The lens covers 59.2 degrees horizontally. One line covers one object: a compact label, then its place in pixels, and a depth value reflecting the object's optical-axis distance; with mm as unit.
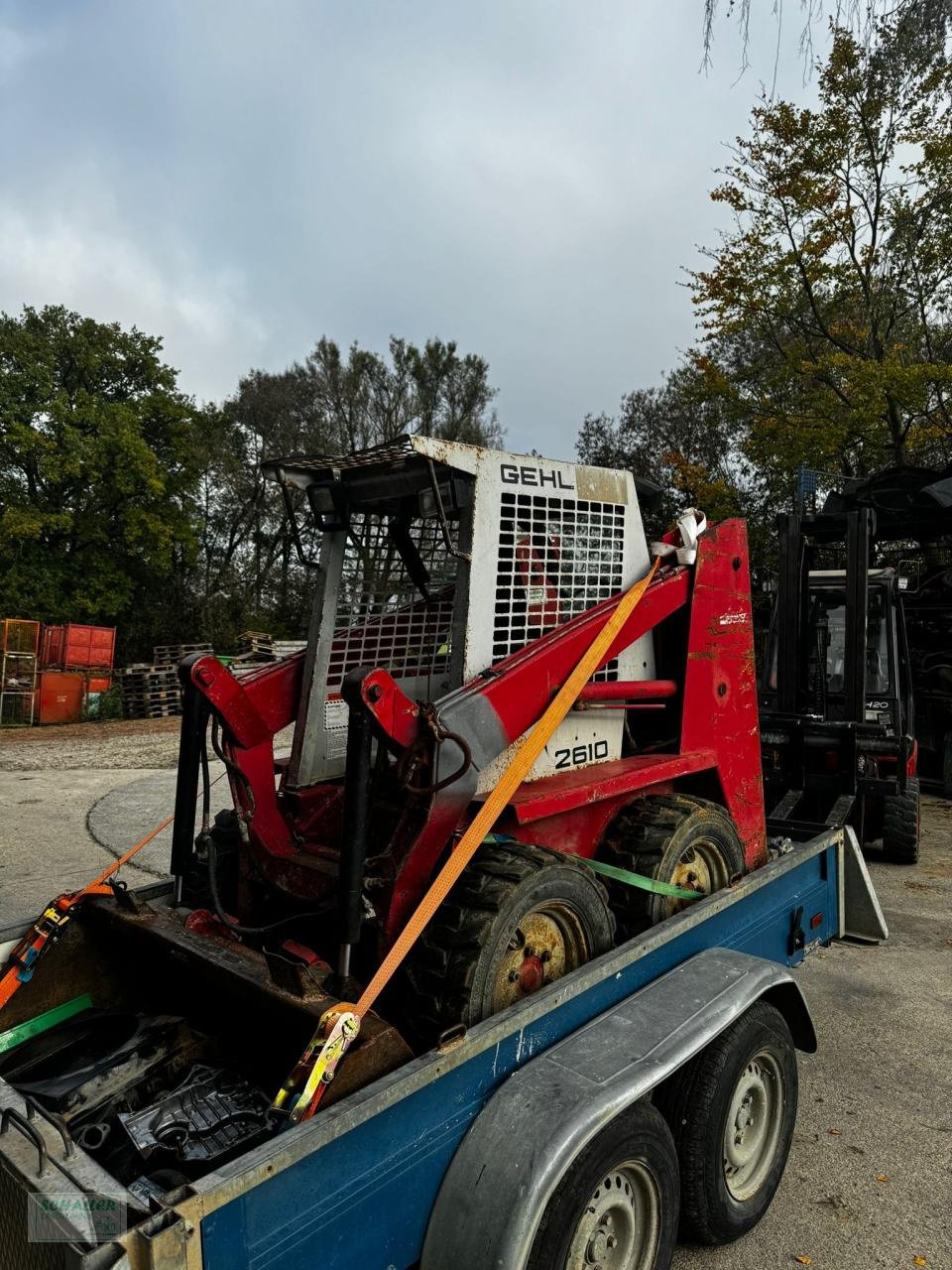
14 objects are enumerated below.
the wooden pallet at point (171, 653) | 21953
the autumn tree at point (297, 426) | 28078
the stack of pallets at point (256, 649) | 20856
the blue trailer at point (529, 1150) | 1560
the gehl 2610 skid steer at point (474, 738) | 2494
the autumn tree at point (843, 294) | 14055
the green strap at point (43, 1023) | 2668
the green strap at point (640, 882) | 3053
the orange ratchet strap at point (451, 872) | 1863
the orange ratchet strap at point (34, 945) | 2678
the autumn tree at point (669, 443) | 22406
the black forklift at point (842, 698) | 6699
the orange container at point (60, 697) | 18453
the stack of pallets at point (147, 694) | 19531
